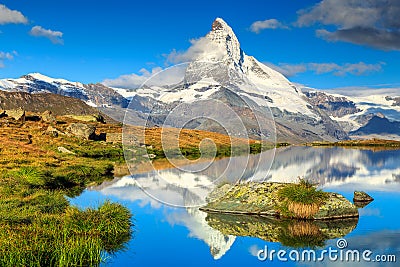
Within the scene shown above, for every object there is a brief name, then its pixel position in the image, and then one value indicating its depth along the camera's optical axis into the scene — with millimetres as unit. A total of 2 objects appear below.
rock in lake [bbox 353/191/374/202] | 38619
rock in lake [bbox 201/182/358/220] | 29734
